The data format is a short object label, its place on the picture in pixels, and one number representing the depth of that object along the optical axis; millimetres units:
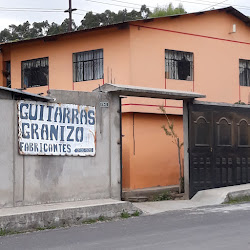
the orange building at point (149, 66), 18438
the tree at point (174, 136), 16531
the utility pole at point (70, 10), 35653
